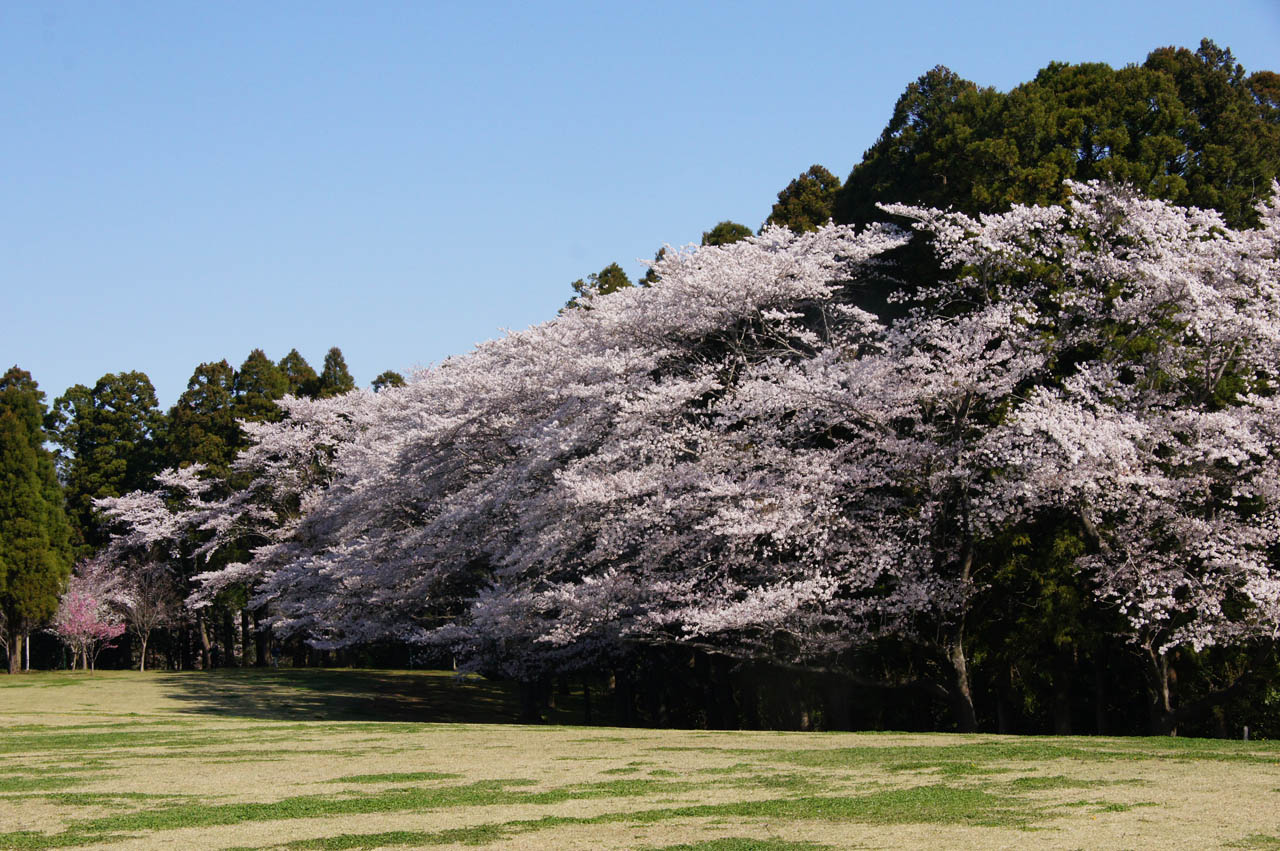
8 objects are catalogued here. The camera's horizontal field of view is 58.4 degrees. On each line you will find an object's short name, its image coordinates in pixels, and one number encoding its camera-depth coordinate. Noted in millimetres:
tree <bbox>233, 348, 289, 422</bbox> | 52312
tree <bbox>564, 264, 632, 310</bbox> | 44656
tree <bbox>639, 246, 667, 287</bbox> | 36659
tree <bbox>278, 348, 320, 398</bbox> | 55875
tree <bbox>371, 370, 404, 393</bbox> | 63312
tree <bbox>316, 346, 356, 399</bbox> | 55500
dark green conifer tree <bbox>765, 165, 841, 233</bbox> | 38844
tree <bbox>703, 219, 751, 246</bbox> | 38250
